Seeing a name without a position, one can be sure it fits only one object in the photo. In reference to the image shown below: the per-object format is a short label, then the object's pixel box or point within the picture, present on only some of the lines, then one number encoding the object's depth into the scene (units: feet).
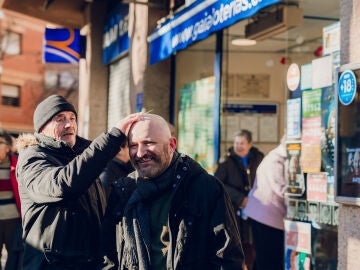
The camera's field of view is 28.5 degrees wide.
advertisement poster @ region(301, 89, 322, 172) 20.65
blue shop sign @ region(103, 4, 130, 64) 41.60
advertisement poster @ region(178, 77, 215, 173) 31.99
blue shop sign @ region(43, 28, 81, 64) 46.85
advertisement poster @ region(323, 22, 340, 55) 20.37
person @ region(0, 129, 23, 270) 25.54
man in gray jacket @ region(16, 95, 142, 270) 11.23
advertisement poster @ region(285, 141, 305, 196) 21.48
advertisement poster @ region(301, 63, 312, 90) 21.52
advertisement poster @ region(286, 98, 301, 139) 21.83
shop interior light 34.24
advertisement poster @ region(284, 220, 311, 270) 21.29
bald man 10.46
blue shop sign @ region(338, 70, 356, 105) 16.96
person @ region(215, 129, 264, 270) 27.78
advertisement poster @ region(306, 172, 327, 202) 20.26
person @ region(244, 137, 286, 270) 22.33
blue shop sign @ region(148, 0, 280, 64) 22.16
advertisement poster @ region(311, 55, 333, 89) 20.29
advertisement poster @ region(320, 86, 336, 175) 19.76
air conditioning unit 29.58
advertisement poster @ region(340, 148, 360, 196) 16.65
